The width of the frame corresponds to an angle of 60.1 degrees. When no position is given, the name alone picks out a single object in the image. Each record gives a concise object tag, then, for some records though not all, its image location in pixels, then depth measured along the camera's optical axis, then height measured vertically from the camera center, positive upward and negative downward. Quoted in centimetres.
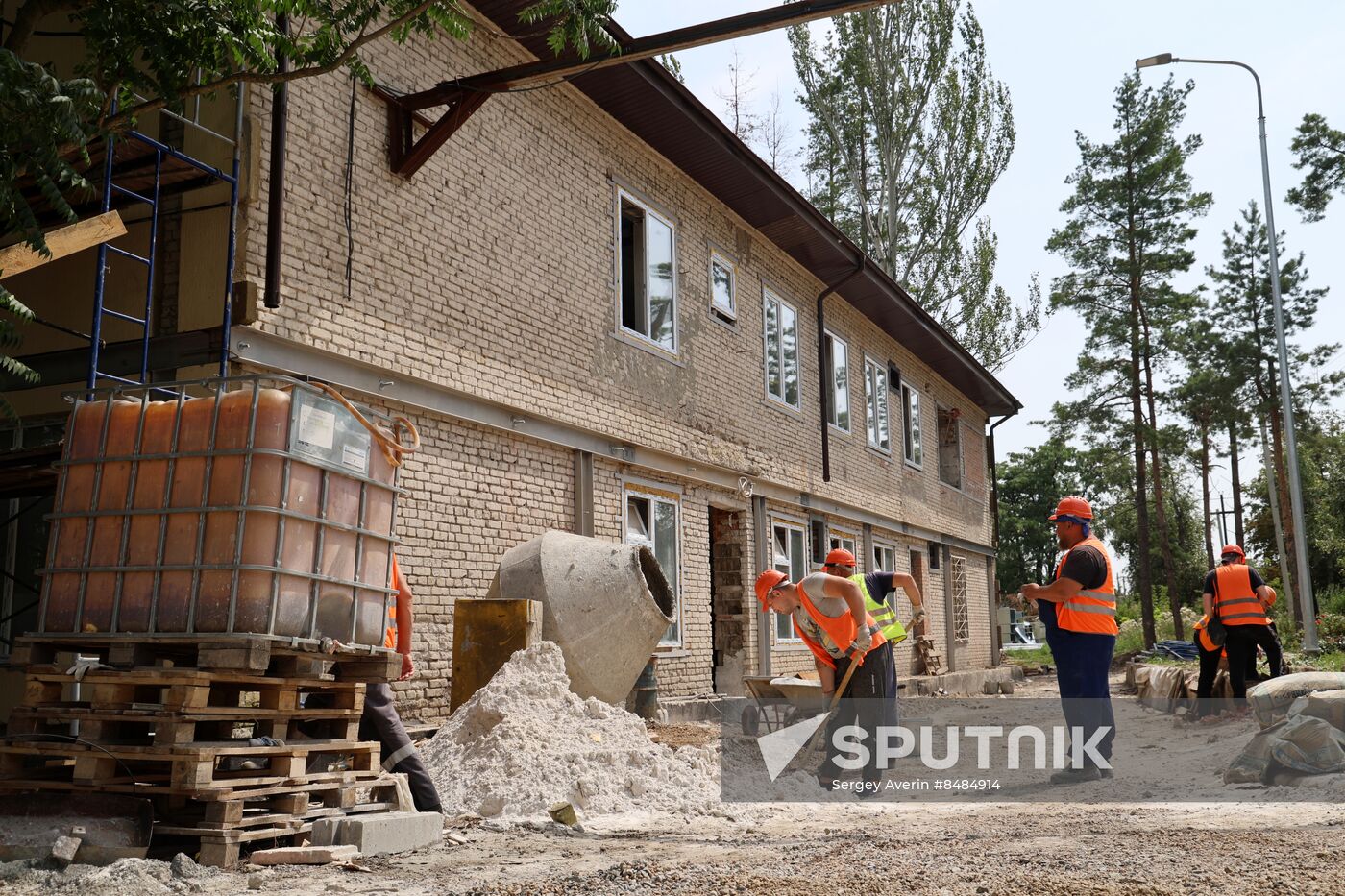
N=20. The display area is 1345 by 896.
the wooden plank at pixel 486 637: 868 +28
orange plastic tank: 547 +74
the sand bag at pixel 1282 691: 860 -8
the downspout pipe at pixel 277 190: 823 +342
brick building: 898 +339
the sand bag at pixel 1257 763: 775 -55
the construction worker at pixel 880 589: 913 +73
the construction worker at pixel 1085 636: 841 +31
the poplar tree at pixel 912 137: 2891 +1384
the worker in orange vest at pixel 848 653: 832 +17
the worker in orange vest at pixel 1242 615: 1188 +65
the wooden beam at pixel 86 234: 696 +261
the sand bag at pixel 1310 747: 745 -43
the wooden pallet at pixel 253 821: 521 -68
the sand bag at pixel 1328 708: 794 -19
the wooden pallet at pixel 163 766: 525 -44
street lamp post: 1911 +379
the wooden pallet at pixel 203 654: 534 +9
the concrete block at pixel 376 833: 569 -77
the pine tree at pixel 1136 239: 3556 +1337
